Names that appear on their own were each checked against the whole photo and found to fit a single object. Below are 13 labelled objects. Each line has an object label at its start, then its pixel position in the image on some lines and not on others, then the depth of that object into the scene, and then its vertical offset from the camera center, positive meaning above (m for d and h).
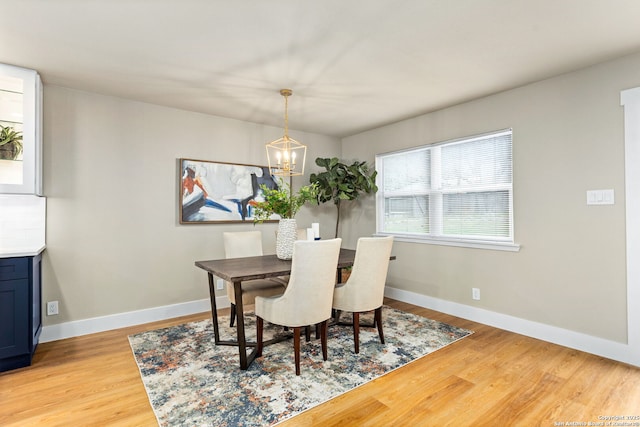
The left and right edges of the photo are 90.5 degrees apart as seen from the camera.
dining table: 2.32 -0.43
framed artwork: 3.76 +0.32
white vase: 2.93 -0.20
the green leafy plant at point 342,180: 4.45 +0.49
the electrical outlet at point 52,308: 3.02 -0.87
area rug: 1.93 -1.17
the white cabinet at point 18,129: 2.63 +0.74
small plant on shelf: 2.63 +0.62
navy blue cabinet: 2.38 -0.72
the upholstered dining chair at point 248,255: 3.00 -0.43
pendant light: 2.98 +0.56
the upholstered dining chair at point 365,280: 2.65 -0.56
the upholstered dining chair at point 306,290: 2.24 -0.55
